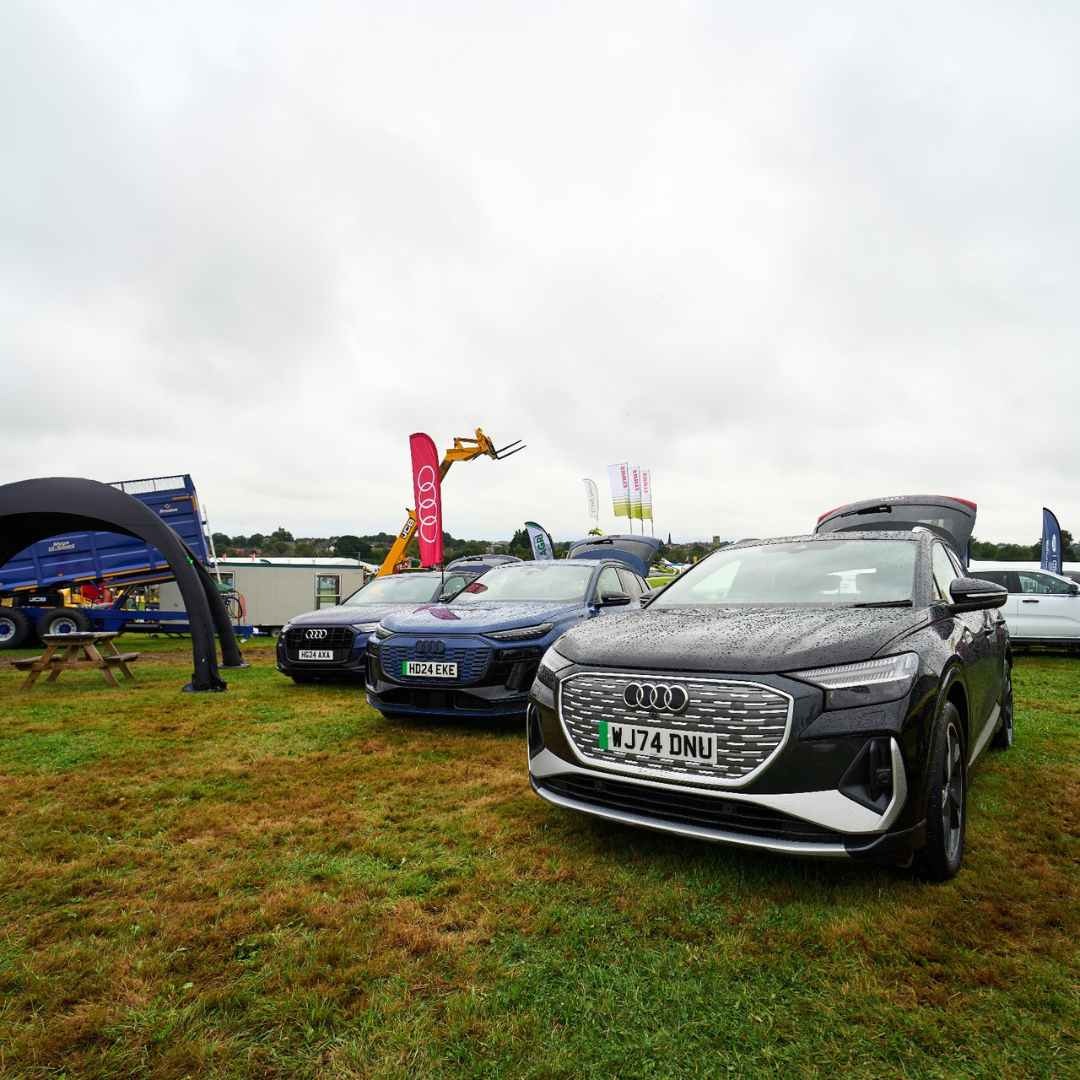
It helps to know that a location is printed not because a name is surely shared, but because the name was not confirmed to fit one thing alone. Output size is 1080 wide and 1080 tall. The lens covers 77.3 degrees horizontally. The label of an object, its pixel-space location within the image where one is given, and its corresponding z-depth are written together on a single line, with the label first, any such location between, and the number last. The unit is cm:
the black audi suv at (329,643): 780
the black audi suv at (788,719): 239
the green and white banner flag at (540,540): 2373
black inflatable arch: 852
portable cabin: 1942
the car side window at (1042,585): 1101
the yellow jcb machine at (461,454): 2038
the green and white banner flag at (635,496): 4669
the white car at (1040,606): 1082
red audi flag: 1616
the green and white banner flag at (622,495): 4600
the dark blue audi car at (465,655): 523
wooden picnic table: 826
